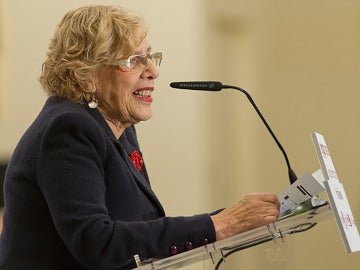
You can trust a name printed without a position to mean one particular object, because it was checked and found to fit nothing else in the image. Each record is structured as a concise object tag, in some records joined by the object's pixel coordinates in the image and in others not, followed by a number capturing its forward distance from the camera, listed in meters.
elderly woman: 4.05
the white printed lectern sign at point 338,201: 3.87
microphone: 4.26
